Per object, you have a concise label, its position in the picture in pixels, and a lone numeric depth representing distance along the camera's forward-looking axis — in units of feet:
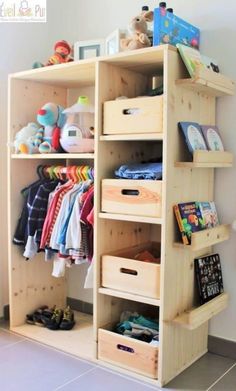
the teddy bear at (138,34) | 6.76
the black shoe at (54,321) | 8.48
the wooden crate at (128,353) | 6.59
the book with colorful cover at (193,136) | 6.38
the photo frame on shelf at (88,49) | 7.85
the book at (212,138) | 6.93
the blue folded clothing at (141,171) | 6.58
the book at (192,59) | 6.24
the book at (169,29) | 6.41
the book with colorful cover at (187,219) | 6.42
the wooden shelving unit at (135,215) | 6.38
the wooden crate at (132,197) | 6.37
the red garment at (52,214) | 7.97
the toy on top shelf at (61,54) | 8.05
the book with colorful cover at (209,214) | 6.98
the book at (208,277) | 7.09
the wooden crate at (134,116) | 6.34
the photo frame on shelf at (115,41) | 7.16
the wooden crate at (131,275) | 6.50
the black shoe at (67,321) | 8.47
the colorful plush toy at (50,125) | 8.09
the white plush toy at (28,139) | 8.27
